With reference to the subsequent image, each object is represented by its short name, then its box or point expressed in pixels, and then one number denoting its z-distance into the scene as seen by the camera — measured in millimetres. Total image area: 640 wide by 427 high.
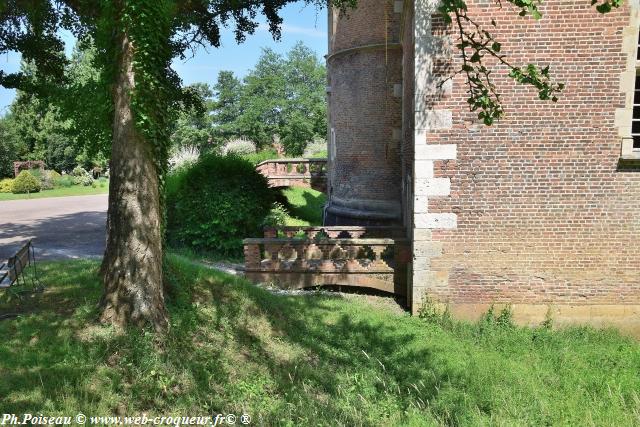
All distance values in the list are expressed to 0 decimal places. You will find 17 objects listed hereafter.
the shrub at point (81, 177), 34778
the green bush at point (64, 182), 33188
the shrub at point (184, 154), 34525
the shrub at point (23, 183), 28838
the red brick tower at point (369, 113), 13516
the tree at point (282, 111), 48562
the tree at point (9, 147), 35219
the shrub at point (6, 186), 29702
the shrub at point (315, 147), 48584
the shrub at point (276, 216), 14516
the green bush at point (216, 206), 14188
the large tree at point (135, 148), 5512
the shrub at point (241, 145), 47906
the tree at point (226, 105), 52281
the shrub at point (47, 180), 31703
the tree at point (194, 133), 50812
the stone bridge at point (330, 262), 9750
